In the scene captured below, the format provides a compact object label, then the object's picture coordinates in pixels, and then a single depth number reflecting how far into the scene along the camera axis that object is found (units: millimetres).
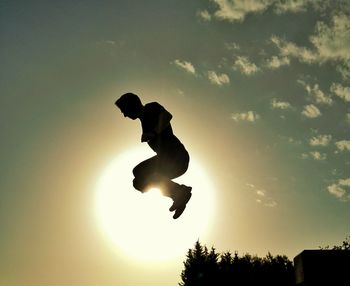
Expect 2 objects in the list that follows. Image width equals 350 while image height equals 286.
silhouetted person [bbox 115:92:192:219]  3900
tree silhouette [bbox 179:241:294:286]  56531
